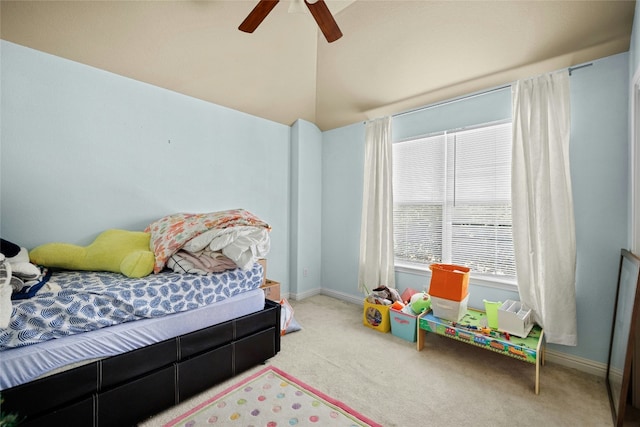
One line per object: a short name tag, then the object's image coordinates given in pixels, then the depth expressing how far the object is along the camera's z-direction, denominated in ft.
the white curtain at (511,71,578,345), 6.73
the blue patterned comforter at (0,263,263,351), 4.11
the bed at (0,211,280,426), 4.04
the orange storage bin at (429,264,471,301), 7.32
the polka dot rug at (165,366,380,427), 5.09
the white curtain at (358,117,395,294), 10.27
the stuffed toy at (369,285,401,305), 9.08
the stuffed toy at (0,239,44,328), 3.90
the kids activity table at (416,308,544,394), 6.15
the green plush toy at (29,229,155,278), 6.11
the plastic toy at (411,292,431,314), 8.29
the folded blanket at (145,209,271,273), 6.15
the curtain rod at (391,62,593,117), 6.82
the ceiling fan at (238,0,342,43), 5.43
